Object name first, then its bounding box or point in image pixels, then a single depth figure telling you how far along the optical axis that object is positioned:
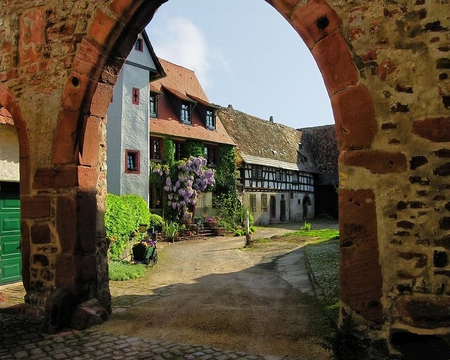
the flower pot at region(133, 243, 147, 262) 11.19
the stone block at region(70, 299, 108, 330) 4.92
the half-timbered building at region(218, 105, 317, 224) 26.30
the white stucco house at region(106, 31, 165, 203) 18.17
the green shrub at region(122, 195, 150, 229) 12.11
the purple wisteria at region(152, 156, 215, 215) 20.16
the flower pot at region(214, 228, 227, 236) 20.53
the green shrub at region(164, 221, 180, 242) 17.78
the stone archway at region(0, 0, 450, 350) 3.18
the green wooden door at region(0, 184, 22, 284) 8.74
